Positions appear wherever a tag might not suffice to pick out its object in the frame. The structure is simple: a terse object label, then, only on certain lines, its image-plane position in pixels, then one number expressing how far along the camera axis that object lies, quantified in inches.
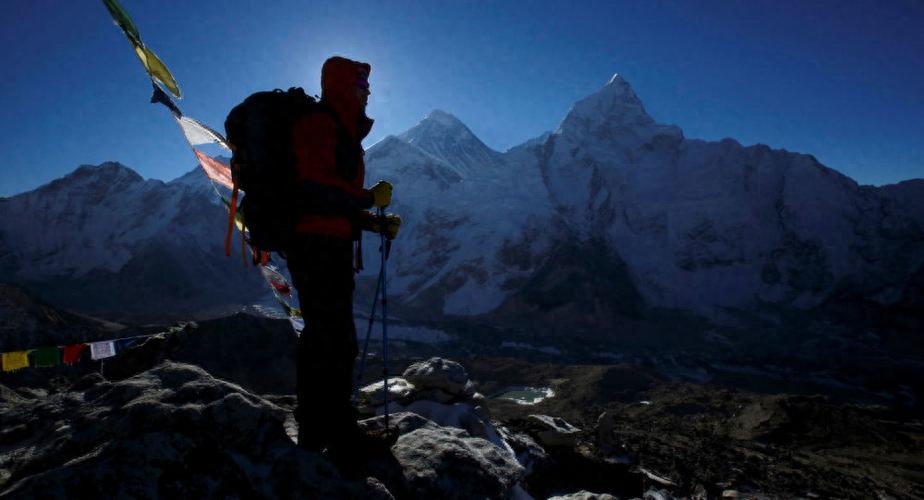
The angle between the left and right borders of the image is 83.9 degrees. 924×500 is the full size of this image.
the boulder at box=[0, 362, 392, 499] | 80.4
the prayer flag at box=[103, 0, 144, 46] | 170.1
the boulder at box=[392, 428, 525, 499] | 115.3
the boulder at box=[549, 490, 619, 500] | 152.9
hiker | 114.7
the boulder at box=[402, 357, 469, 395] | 269.1
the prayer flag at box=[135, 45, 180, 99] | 185.3
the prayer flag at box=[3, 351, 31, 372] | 319.9
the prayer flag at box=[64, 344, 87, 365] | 350.9
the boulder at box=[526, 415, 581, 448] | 320.2
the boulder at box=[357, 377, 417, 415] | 253.1
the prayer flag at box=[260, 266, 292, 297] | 256.7
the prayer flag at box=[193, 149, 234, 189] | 246.8
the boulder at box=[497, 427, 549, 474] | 263.1
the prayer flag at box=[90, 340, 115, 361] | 351.3
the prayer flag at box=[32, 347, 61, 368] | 333.7
